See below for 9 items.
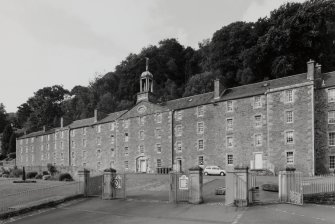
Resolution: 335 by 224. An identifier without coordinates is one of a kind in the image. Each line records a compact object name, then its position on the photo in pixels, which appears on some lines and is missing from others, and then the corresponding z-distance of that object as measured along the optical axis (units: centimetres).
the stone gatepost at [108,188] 2295
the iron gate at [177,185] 2033
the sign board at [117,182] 2312
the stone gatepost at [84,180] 2414
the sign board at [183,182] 2030
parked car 4094
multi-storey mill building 3794
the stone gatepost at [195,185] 1973
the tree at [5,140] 10103
